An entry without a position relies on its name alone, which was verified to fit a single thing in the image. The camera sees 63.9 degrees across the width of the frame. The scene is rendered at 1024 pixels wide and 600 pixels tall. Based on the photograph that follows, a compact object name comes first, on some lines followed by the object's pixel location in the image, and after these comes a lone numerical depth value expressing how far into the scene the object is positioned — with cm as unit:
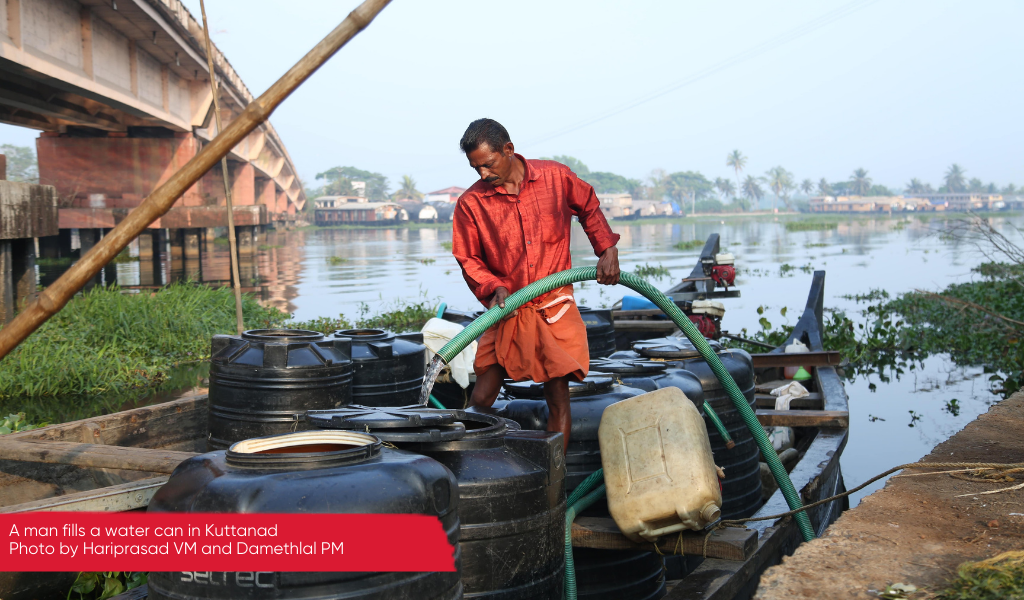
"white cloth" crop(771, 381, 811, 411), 607
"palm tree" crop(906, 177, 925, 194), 17338
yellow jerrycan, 289
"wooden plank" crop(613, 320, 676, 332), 788
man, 340
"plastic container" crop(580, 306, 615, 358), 584
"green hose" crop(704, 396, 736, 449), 381
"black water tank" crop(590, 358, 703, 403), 372
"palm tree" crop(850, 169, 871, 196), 16612
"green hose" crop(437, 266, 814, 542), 316
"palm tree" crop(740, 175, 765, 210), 17888
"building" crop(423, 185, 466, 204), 11306
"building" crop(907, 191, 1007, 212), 14625
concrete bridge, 1114
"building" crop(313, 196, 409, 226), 8450
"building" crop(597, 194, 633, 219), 9719
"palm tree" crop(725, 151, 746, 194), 16875
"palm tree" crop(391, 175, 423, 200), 13400
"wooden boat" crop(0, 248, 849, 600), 278
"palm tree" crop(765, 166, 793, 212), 17550
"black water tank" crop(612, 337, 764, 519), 392
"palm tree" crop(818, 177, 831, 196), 17962
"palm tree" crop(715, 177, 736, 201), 17425
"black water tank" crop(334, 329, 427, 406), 413
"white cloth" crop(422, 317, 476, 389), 473
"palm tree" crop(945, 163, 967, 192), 17182
